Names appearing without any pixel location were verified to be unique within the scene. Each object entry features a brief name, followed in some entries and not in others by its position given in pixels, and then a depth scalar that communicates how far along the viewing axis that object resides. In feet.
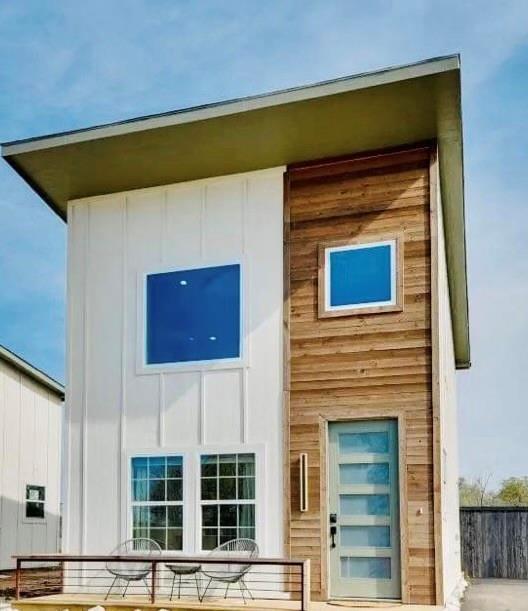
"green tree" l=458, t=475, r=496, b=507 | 80.02
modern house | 26.94
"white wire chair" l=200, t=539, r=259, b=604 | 26.81
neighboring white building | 46.98
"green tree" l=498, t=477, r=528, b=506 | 72.69
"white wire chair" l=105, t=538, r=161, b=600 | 28.14
